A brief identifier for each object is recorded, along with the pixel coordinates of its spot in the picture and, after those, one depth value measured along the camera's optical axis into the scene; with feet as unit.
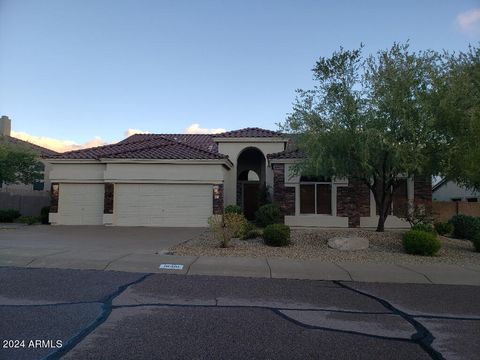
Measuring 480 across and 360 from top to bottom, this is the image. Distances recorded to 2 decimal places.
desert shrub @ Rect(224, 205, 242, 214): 74.23
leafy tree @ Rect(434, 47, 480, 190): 44.34
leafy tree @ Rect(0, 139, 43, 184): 84.38
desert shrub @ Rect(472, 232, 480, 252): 46.57
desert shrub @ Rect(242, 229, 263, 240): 53.36
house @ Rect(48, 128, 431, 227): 72.08
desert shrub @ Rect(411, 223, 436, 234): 49.88
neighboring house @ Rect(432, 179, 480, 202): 119.05
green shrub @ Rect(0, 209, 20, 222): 82.74
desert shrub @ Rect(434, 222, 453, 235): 62.59
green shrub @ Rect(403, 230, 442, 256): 43.11
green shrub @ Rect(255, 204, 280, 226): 69.28
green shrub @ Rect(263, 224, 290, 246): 47.32
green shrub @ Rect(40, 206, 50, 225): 79.30
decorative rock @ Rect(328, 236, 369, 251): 46.19
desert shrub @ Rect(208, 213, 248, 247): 45.52
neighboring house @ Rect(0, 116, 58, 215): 91.56
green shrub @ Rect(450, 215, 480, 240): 60.80
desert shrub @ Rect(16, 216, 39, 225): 79.57
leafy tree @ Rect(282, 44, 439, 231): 47.21
